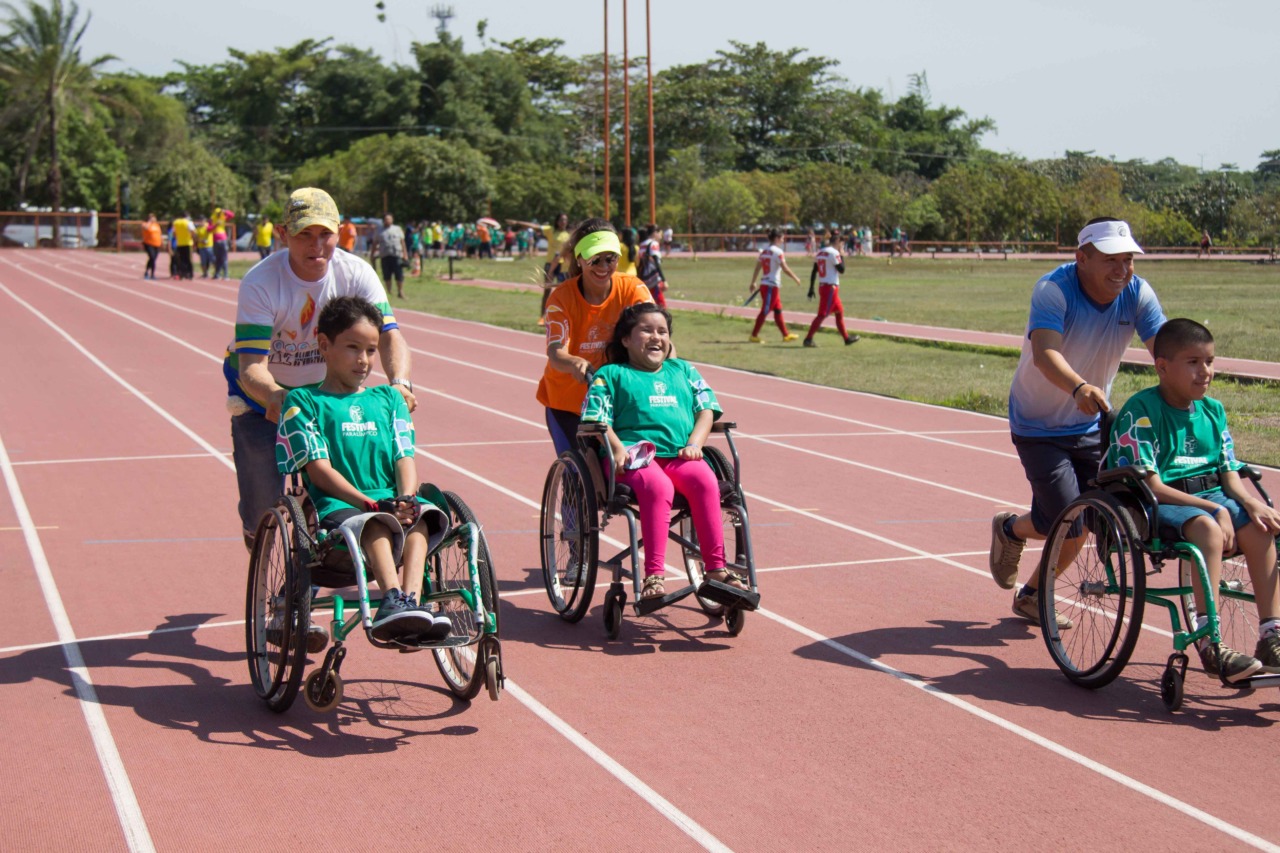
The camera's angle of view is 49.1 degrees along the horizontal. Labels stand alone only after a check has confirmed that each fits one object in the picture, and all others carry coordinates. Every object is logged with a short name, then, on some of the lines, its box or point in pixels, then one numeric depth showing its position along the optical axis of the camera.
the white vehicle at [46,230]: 68.00
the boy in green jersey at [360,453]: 4.98
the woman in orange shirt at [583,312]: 6.80
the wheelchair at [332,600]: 4.92
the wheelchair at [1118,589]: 5.20
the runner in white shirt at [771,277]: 21.03
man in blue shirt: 5.92
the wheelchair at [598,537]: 6.07
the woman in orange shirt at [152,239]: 37.72
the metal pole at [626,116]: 35.91
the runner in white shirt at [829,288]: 20.92
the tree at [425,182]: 64.12
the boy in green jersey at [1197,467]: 5.21
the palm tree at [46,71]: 71.19
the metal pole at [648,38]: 35.91
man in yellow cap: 5.53
